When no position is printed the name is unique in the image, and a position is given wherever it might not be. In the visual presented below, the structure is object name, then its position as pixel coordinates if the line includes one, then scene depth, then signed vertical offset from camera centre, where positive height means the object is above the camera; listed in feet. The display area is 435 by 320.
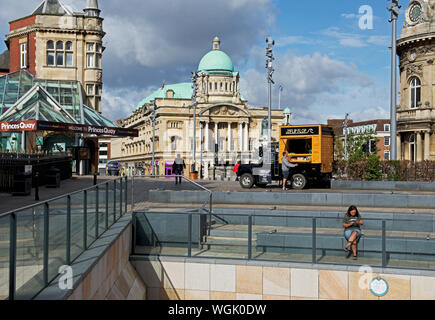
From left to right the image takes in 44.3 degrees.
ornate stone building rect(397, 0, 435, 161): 156.56 +24.99
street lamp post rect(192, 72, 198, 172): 197.28 +30.71
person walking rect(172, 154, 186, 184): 109.70 -0.35
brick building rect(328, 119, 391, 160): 373.81 +27.77
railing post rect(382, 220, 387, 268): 38.40 -5.93
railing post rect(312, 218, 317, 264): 39.70 -6.33
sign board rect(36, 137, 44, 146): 149.93 +5.95
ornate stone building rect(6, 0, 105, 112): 164.76 +35.41
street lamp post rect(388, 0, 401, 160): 92.73 +15.70
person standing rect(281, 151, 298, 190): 84.38 -0.48
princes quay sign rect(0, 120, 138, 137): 98.32 +7.05
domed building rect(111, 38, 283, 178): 375.25 +30.34
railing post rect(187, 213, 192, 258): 42.70 -5.74
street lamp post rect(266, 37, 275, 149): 104.24 +20.32
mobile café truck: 90.43 +0.93
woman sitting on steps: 39.34 -4.92
